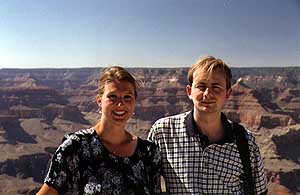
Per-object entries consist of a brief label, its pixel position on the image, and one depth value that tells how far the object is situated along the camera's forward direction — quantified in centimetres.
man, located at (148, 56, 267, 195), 202
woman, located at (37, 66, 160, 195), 177
